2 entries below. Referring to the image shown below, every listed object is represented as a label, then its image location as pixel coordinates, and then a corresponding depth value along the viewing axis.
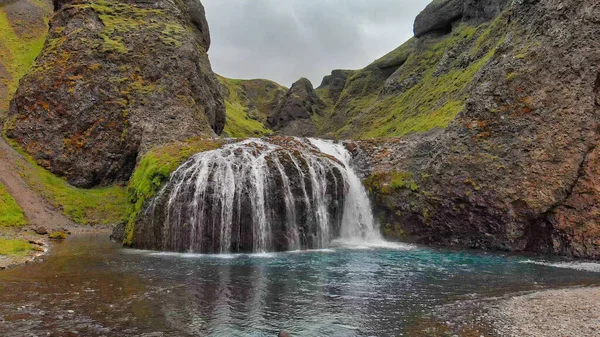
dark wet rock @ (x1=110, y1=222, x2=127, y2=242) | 31.78
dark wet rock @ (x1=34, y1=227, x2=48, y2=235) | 32.25
